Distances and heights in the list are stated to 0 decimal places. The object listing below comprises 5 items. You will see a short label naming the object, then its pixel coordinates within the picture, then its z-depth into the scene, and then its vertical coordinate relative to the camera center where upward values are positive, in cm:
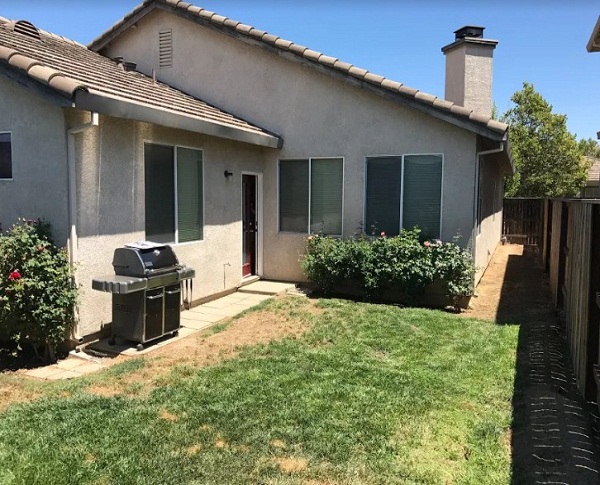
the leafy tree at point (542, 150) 2823 +391
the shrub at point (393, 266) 882 -98
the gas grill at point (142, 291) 635 -108
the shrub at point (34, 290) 562 -95
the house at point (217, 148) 629 +114
